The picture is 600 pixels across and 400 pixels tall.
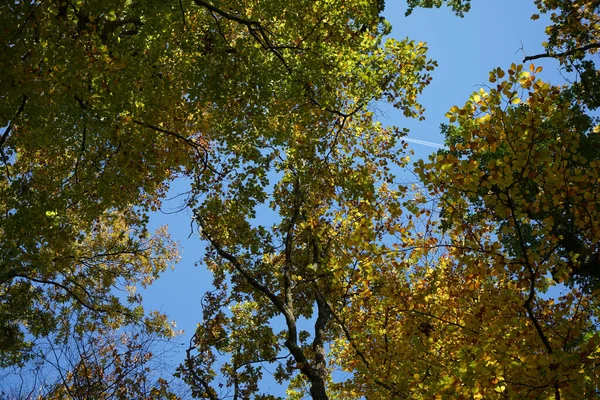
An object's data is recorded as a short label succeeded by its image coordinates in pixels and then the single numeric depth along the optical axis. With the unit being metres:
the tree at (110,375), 9.15
